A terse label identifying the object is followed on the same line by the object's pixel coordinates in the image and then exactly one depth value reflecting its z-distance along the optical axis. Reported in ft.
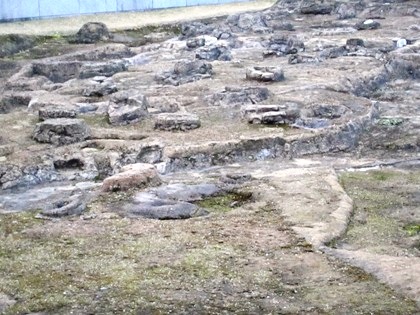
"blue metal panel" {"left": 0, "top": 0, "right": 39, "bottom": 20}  63.62
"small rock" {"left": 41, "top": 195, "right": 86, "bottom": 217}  25.49
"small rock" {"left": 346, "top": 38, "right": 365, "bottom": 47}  53.62
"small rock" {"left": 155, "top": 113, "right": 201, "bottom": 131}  34.63
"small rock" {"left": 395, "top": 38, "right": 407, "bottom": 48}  54.83
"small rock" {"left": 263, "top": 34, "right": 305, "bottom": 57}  52.75
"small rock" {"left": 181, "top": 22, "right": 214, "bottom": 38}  61.45
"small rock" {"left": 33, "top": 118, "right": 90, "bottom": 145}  32.94
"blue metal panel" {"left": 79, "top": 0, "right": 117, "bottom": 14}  68.64
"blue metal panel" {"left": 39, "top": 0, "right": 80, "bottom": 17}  66.03
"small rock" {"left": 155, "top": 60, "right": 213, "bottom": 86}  44.14
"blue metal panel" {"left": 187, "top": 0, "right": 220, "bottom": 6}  77.36
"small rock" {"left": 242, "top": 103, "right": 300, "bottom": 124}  35.42
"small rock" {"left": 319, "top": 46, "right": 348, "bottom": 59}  50.88
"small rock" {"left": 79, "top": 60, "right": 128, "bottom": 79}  46.50
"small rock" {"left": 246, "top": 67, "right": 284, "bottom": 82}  43.19
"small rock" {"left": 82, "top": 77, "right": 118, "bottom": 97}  40.70
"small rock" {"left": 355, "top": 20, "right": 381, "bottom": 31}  63.41
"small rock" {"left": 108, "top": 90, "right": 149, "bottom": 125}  35.53
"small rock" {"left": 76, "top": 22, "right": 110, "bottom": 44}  60.62
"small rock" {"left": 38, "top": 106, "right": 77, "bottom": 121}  35.76
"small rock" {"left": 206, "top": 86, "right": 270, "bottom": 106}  38.68
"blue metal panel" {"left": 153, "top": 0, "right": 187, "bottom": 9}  75.00
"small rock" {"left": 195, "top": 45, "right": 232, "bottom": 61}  50.70
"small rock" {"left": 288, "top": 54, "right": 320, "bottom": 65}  49.29
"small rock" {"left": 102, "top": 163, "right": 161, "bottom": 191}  27.27
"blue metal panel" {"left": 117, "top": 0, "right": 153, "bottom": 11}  71.80
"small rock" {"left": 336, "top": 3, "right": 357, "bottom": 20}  71.74
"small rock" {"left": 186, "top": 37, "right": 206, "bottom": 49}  55.42
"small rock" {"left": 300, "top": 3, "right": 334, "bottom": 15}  75.05
